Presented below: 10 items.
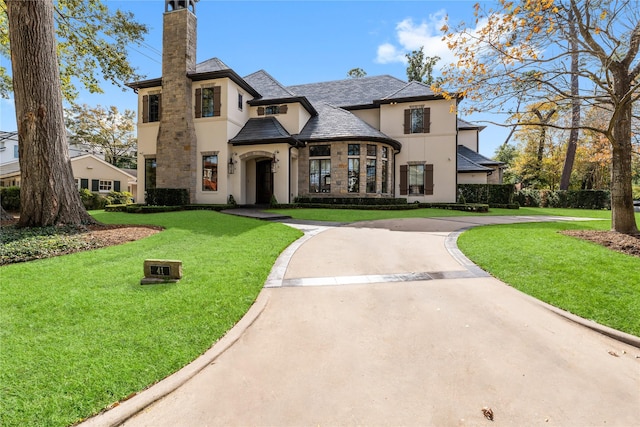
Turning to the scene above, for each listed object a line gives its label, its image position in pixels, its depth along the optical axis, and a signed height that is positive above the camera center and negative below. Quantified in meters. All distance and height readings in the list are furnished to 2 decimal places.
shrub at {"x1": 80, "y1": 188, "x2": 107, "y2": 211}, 18.80 +0.12
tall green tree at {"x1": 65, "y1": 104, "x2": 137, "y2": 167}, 32.78 +8.09
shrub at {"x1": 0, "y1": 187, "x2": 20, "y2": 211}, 16.59 +0.18
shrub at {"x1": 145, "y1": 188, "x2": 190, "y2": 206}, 16.59 +0.35
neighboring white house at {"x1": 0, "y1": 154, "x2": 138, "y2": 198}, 27.11 +2.53
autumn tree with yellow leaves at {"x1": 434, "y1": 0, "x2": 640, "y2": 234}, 6.57 +3.32
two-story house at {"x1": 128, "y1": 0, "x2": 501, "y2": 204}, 17.09 +3.78
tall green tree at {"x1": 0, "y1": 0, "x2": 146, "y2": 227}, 7.28 +1.97
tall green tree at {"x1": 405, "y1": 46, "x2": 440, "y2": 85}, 35.28 +16.31
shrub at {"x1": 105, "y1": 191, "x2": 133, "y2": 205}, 19.91 +0.26
